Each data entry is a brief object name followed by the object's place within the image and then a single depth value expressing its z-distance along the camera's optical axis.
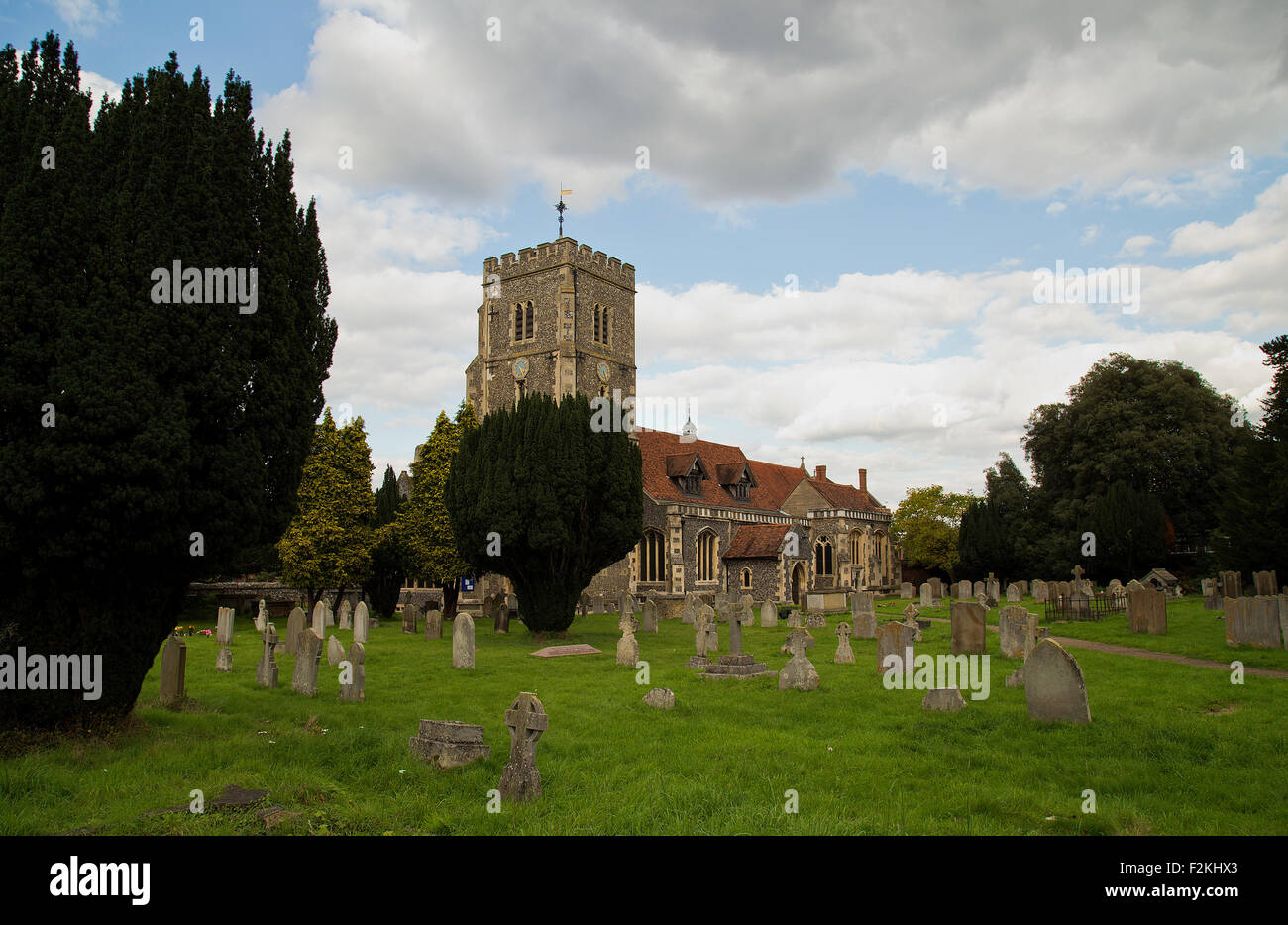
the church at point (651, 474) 34.25
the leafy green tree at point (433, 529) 28.28
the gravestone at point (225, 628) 18.16
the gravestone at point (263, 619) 21.84
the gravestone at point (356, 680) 11.00
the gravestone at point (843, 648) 14.95
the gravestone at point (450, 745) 7.30
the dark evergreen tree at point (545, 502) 20.08
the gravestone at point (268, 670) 12.31
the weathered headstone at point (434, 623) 21.33
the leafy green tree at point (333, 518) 25.98
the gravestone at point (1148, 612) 18.17
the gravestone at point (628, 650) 14.97
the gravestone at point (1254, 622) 14.80
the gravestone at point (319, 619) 18.20
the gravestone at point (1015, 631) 14.30
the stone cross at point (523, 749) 6.29
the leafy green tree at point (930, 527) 51.75
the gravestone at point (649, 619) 24.14
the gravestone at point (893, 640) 13.42
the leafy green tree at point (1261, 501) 22.28
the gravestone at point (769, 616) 25.65
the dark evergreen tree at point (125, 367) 6.98
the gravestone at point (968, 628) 13.66
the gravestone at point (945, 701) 9.33
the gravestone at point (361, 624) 18.50
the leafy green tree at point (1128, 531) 35.56
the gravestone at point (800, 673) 11.70
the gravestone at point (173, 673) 10.05
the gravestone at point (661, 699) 10.20
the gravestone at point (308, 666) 11.57
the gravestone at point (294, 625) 16.27
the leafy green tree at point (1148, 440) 39.84
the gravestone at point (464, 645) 14.97
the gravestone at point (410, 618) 23.58
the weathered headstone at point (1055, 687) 8.52
